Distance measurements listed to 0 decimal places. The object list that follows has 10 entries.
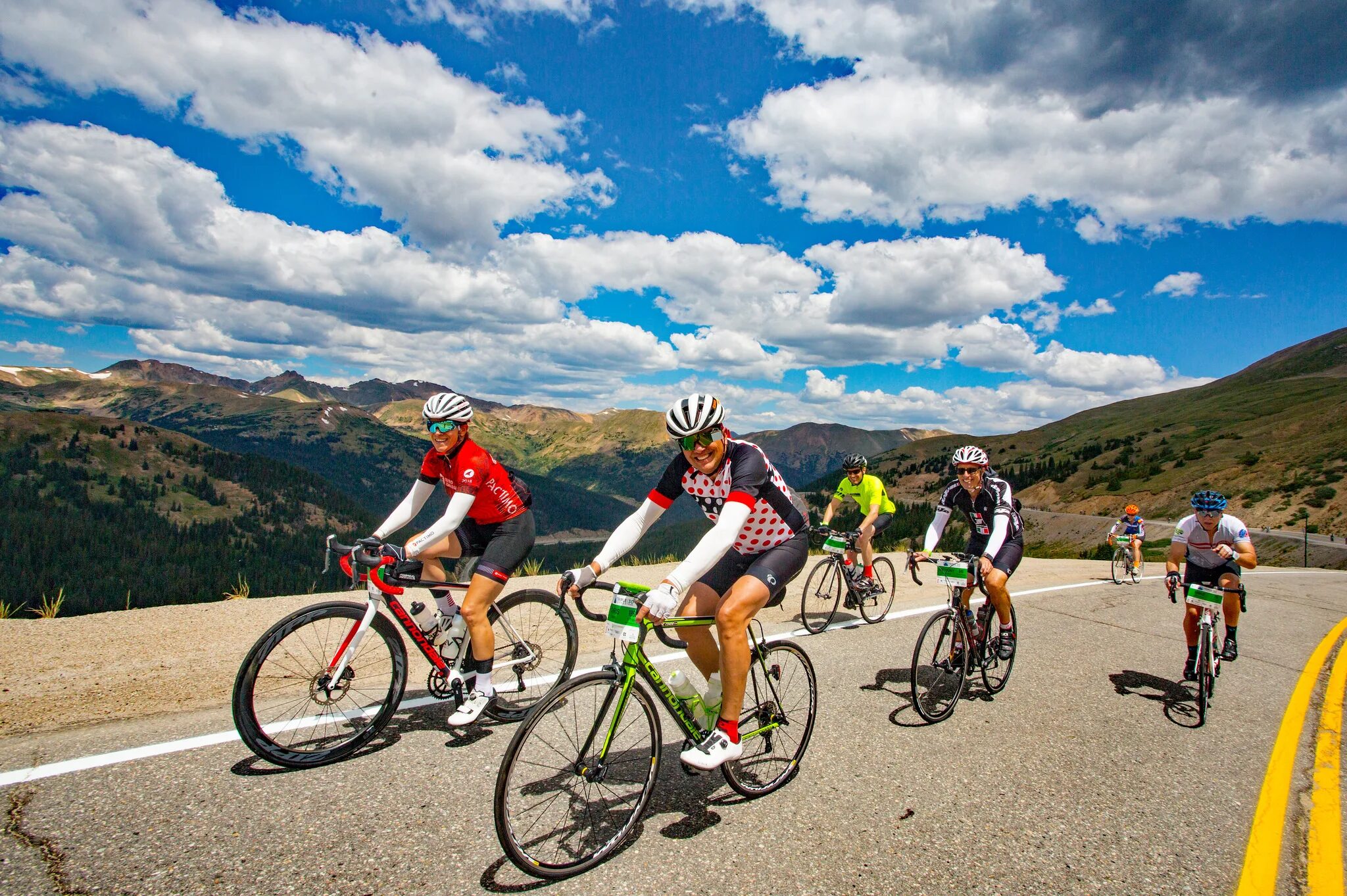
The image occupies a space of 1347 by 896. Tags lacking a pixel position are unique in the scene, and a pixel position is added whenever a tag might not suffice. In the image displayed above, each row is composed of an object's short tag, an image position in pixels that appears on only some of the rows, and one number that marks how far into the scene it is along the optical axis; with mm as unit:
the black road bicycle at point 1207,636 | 5988
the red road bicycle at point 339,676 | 4137
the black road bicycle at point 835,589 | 9125
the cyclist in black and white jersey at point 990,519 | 6320
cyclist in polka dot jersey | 3848
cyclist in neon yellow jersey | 10352
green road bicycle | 3197
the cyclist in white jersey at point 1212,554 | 6930
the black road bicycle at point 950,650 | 5695
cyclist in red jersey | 4961
